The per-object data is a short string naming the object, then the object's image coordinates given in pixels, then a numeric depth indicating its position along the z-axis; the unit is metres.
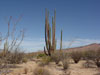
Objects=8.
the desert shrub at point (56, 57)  9.05
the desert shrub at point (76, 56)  10.05
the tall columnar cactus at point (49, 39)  10.25
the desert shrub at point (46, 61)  8.46
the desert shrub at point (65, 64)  6.90
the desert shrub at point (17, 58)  8.85
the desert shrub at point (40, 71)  4.62
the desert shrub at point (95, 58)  7.44
